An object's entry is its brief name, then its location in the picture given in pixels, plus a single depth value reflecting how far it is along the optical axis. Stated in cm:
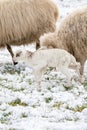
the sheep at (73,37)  1680
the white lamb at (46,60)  1571
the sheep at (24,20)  2005
